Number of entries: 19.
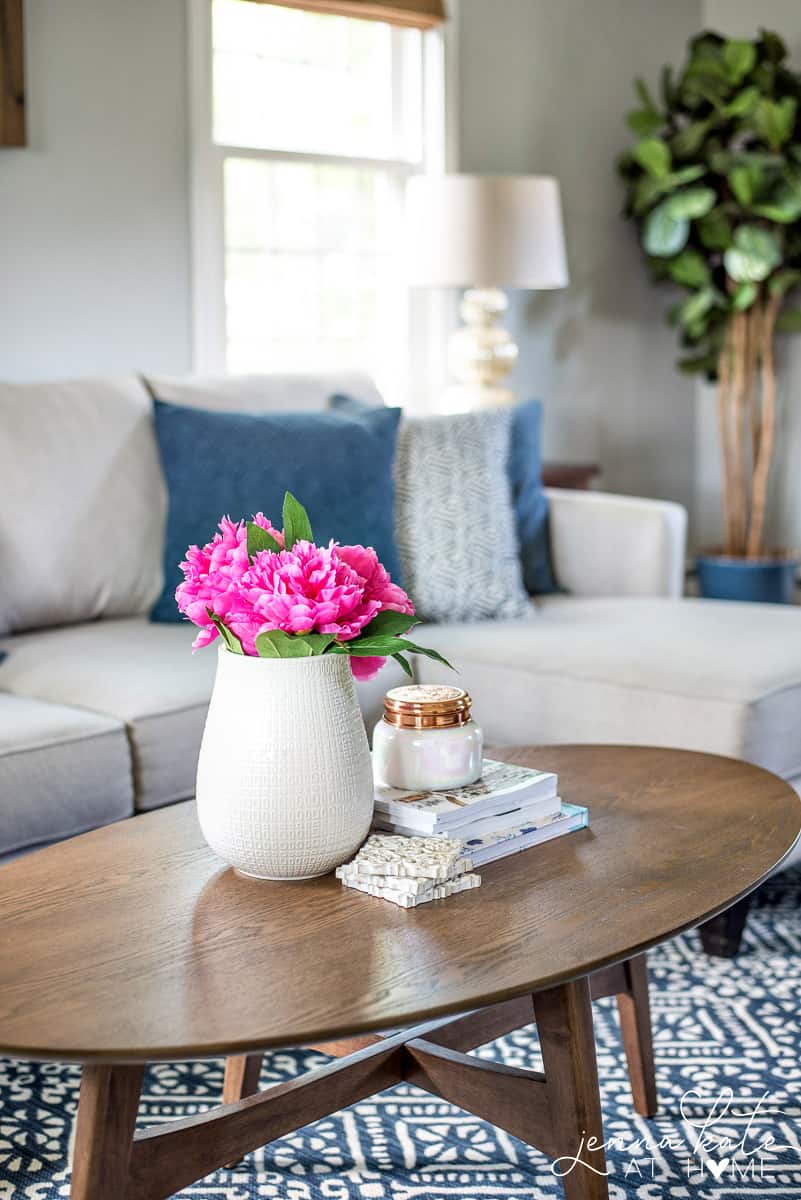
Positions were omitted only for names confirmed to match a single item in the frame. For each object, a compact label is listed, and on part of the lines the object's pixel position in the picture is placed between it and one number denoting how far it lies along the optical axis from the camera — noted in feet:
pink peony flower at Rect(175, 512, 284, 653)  4.48
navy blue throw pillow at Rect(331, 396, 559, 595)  10.27
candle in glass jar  5.06
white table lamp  12.05
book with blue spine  4.86
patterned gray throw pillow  9.40
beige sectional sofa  7.11
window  12.43
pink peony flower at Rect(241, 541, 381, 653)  4.38
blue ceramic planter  15.16
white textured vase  4.46
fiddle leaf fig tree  14.11
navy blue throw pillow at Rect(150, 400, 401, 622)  8.89
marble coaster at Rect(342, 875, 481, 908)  4.44
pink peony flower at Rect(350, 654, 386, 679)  4.74
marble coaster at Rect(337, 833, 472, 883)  4.50
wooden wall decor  10.73
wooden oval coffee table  3.70
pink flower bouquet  4.41
